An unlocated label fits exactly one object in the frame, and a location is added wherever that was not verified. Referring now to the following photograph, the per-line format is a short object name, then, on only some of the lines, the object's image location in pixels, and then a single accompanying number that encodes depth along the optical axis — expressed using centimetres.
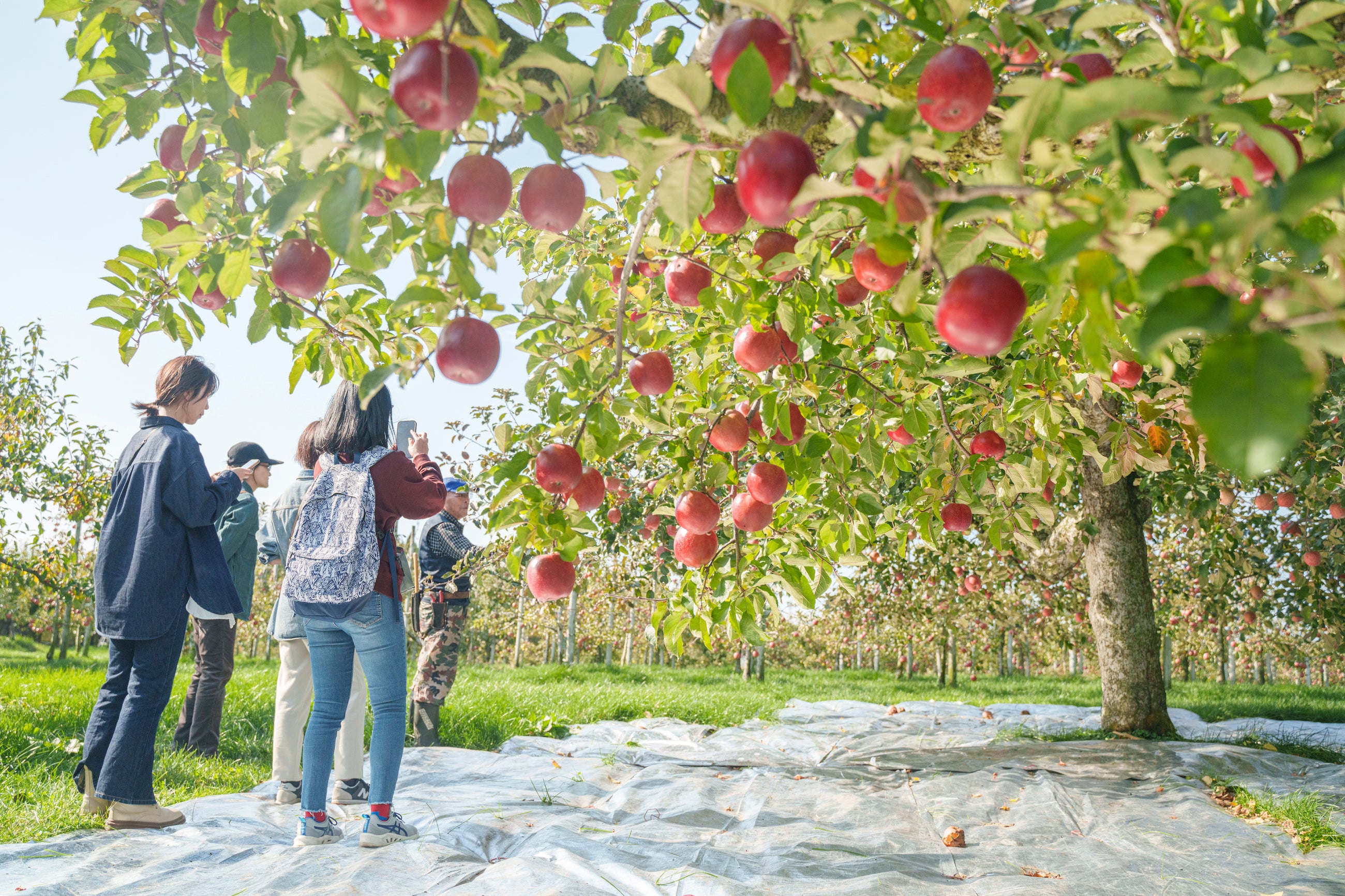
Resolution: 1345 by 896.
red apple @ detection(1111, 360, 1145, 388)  223
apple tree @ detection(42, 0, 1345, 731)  77
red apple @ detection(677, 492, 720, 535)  196
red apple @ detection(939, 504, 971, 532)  232
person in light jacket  329
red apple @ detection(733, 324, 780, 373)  188
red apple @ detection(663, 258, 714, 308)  193
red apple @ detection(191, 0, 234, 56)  134
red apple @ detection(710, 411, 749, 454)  189
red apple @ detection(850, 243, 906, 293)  123
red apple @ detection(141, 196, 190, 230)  168
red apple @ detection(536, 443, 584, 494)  155
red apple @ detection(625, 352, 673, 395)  194
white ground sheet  236
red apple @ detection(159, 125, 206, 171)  158
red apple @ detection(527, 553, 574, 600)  176
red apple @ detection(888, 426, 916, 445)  238
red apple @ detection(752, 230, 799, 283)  187
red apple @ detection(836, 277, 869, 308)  184
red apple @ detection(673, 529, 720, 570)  206
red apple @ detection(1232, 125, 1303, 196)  94
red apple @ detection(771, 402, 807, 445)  196
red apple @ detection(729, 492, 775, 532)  205
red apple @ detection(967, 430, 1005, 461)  243
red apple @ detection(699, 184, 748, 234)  148
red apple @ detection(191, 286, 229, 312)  161
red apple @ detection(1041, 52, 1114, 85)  116
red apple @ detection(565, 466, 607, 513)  163
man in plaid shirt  439
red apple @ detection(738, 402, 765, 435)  211
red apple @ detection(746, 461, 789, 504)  198
